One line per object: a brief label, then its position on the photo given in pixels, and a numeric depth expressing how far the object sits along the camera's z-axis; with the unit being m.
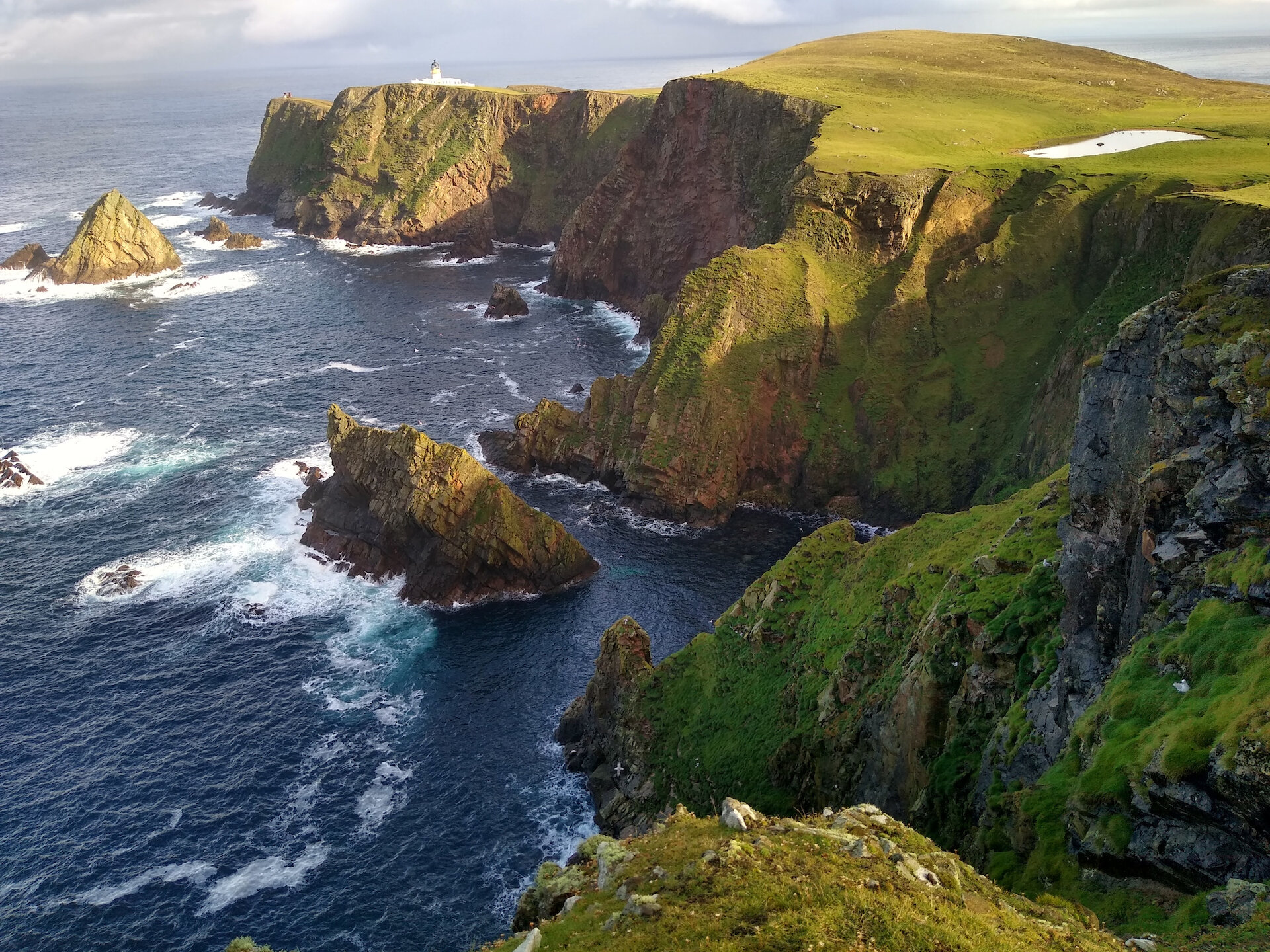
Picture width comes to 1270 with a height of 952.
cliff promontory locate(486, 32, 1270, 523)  84.25
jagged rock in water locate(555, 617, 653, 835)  53.06
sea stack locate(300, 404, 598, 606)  75.12
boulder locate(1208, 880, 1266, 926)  20.88
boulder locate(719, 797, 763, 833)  26.28
